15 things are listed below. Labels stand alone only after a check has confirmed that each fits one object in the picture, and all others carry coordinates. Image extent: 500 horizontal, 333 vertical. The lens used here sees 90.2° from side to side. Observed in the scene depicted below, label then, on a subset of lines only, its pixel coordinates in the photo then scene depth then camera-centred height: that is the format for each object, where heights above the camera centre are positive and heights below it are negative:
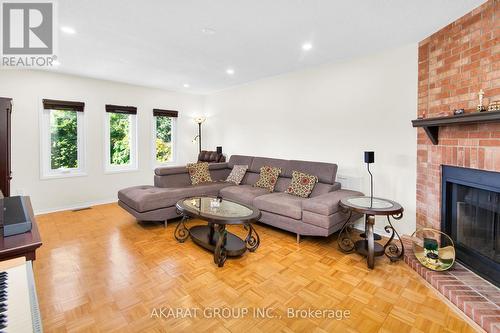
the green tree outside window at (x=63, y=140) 4.49 +0.45
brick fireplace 1.98 +0.38
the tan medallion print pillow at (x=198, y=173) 4.59 -0.16
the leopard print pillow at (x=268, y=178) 4.20 -0.23
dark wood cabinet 2.75 +0.24
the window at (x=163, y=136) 5.71 +0.67
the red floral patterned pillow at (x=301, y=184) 3.65 -0.30
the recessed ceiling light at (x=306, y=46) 3.11 +1.51
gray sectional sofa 3.04 -0.47
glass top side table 2.52 -0.72
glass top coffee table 2.58 -0.59
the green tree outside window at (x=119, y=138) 5.15 +0.55
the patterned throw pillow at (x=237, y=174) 4.72 -0.19
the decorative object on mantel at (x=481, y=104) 2.07 +0.51
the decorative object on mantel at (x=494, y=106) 1.94 +0.47
